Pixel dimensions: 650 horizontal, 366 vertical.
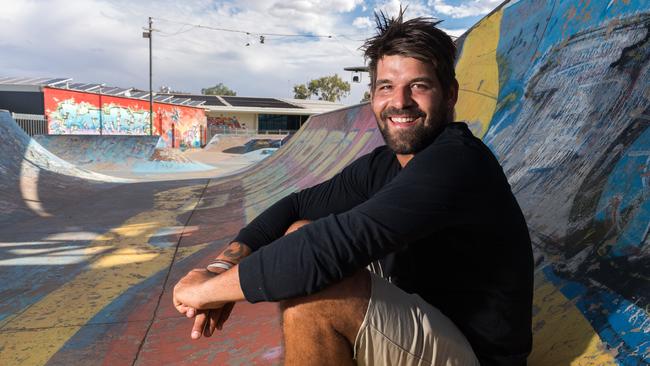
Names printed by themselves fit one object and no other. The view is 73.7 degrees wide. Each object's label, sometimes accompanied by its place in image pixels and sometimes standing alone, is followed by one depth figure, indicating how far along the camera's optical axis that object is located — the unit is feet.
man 4.05
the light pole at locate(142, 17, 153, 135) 79.66
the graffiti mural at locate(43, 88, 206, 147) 70.03
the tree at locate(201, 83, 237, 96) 277.64
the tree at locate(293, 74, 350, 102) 216.74
